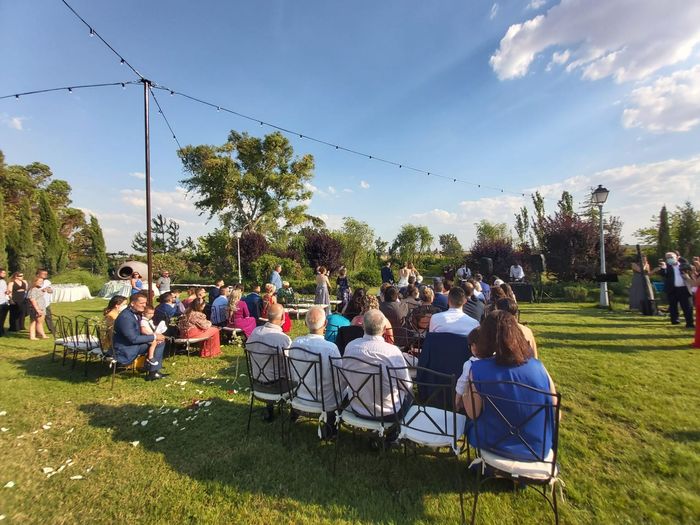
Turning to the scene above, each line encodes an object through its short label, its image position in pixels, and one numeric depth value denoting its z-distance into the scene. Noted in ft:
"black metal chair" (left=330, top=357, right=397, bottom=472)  8.32
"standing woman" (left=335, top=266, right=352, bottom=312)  32.22
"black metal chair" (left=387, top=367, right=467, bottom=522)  7.40
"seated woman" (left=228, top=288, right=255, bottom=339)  22.80
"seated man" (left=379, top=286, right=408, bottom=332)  15.74
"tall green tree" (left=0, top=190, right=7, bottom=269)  60.17
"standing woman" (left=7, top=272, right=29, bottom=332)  26.55
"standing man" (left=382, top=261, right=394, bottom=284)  43.71
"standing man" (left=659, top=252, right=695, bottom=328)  24.44
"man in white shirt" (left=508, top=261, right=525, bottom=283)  45.24
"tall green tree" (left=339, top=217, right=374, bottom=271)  86.74
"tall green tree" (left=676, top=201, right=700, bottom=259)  56.59
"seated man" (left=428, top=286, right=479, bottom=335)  11.36
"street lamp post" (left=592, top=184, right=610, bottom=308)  35.09
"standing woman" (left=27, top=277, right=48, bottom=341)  24.25
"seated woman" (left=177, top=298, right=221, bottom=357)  19.45
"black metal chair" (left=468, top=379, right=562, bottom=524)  6.31
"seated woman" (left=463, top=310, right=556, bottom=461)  6.53
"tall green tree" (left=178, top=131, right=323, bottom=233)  89.40
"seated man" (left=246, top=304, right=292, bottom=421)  10.80
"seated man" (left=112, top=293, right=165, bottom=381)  15.65
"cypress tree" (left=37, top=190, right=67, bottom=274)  75.20
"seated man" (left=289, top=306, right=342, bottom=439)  9.81
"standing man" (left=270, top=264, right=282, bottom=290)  34.74
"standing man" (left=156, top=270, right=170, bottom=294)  42.65
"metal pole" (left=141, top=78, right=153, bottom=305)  25.00
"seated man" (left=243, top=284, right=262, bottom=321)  24.36
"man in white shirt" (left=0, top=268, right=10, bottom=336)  25.17
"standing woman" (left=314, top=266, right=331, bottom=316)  29.71
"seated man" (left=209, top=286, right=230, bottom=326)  23.18
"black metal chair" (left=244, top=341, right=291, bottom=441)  10.42
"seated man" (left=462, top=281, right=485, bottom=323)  16.60
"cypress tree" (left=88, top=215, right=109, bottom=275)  96.99
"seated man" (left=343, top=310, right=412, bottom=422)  8.53
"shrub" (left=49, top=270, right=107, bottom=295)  65.97
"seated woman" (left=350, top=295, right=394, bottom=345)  14.07
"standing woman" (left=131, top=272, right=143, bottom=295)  33.55
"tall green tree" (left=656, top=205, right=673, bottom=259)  58.98
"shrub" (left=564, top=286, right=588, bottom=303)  41.45
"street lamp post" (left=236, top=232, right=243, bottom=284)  60.77
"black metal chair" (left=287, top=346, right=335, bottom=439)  9.55
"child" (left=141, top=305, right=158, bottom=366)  16.39
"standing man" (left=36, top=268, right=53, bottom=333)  22.89
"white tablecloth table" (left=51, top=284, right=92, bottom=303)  49.26
